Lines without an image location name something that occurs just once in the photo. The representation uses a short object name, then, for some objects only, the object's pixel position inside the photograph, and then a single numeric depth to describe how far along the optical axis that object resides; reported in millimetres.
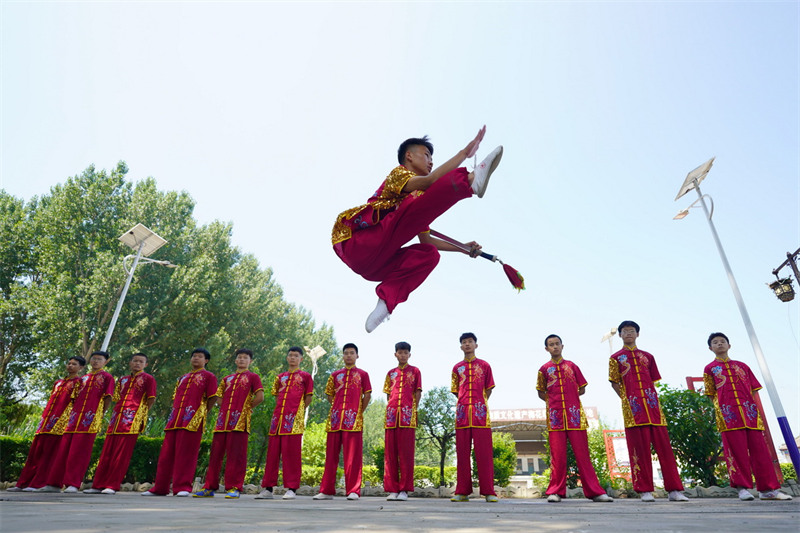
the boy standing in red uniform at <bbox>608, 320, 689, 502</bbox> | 5172
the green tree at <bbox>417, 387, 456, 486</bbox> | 11742
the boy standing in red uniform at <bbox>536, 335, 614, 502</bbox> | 5344
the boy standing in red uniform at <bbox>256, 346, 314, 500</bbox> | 6105
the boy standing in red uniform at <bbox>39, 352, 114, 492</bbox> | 6227
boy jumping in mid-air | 3180
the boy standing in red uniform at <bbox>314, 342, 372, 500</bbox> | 6020
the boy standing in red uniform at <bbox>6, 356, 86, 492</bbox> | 6462
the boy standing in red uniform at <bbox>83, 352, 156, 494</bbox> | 6109
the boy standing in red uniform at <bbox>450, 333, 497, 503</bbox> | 5621
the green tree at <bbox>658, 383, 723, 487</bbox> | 6879
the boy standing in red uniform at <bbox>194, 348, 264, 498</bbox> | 5918
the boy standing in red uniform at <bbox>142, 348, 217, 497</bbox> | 5855
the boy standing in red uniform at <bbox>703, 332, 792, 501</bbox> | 5015
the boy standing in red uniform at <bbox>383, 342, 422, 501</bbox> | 6129
